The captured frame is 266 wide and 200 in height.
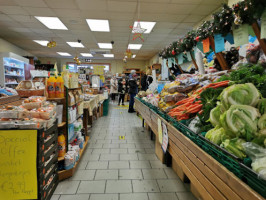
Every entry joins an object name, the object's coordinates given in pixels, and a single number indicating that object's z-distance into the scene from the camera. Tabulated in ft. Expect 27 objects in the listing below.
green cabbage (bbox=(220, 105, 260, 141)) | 3.01
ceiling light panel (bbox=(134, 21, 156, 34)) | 20.78
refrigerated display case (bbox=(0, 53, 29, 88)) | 24.21
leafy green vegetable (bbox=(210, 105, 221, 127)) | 3.84
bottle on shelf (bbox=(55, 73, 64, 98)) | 7.93
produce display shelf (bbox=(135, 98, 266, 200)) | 2.42
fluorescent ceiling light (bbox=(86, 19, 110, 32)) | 20.51
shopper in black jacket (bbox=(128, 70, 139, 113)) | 25.57
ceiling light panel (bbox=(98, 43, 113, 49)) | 32.45
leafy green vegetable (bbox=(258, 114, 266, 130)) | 2.96
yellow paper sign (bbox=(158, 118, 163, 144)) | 7.14
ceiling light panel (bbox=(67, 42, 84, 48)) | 32.07
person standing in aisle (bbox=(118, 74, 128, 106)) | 32.91
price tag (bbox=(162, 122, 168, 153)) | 6.28
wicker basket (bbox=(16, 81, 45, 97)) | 7.67
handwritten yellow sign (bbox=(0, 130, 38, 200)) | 5.09
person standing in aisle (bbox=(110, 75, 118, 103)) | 35.49
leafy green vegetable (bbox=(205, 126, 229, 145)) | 3.42
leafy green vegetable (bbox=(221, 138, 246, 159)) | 2.90
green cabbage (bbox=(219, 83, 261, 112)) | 3.39
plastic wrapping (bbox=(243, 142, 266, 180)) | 2.32
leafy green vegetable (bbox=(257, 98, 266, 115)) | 3.22
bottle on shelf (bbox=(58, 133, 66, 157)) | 7.75
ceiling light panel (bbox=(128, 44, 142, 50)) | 33.17
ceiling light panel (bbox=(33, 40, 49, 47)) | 30.83
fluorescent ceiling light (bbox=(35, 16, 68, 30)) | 19.80
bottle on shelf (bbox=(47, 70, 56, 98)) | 7.87
